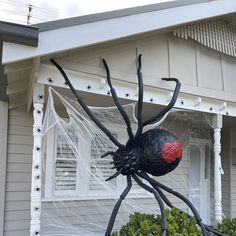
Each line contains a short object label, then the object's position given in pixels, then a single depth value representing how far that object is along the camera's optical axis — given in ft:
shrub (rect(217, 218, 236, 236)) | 17.44
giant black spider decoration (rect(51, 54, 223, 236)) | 12.69
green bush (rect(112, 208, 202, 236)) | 13.02
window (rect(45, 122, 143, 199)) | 14.75
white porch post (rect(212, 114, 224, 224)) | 18.28
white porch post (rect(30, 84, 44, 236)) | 12.31
